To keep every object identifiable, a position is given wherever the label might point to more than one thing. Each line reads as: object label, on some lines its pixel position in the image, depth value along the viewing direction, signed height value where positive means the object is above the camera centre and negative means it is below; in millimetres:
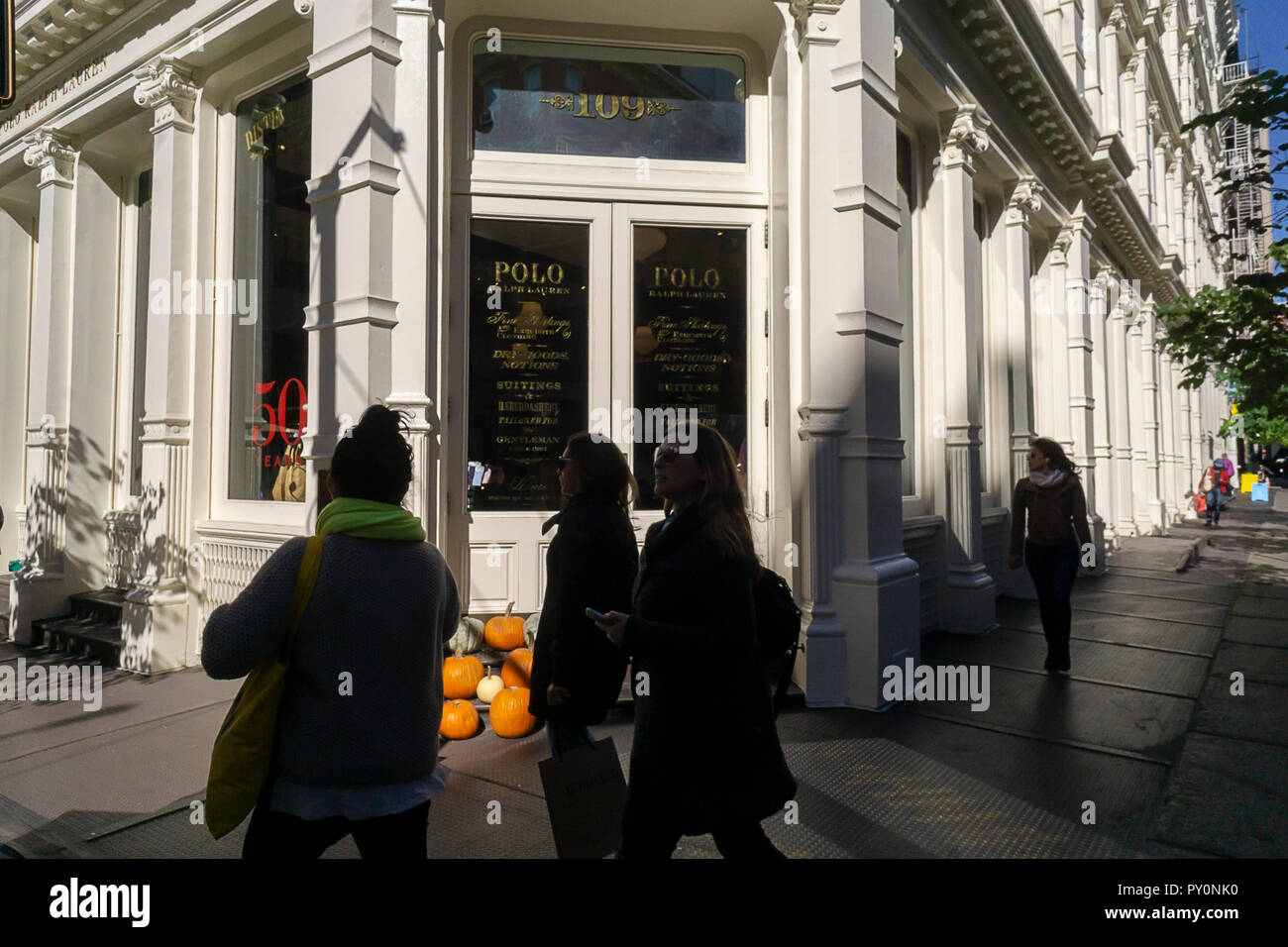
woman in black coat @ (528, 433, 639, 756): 3043 -389
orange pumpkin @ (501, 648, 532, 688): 5348 -1202
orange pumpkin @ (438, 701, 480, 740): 4938 -1427
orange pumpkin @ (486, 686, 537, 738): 4922 -1386
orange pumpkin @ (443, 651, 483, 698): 5410 -1255
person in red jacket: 20250 -137
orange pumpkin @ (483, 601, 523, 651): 5930 -1052
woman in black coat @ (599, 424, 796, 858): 2320 -637
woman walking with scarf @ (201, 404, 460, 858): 1986 -490
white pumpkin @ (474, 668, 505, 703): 5340 -1313
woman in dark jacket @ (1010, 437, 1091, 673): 6328 -412
